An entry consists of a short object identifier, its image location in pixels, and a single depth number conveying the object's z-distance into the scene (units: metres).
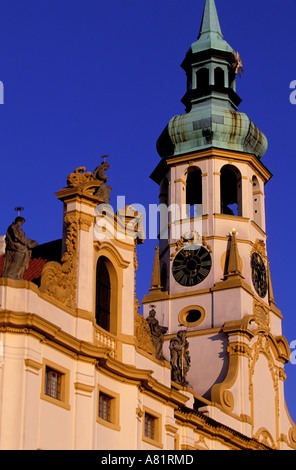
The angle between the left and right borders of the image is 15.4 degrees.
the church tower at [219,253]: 50.69
